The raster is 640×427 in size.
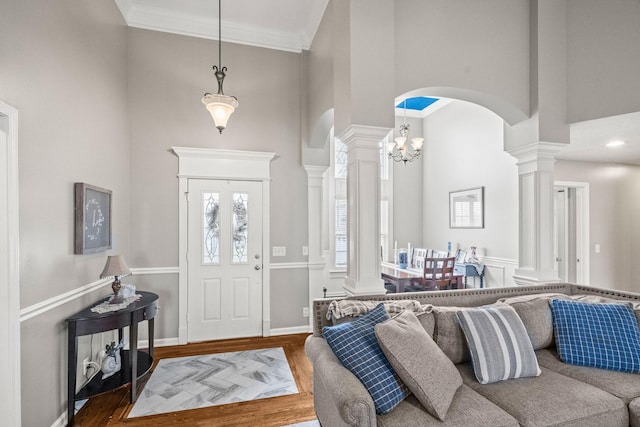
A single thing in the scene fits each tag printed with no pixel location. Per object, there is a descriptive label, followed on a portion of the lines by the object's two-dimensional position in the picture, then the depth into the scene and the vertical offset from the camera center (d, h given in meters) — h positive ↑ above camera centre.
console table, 2.28 -0.93
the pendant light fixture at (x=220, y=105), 2.74 +0.96
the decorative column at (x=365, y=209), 2.55 +0.06
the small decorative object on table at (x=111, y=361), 2.58 -1.16
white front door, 3.84 -0.51
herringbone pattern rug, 2.56 -1.45
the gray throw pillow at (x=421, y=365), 1.56 -0.75
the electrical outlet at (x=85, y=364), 2.62 -1.20
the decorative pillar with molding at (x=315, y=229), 4.22 -0.16
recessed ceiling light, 3.86 +0.88
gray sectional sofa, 1.50 -0.93
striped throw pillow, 1.88 -0.77
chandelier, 4.73 +1.10
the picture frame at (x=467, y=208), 5.48 +0.15
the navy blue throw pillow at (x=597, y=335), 2.02 -0.77
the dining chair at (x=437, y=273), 4.58 -0.80
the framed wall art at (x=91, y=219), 2.49 -0.02
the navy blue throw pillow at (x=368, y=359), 1.56 -0.74
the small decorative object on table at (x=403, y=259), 5.64 -0.74
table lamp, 2.69 -0.44
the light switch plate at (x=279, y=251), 4.11 -0.43
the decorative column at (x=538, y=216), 3.06 +0.00
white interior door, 5.12 -0.23
